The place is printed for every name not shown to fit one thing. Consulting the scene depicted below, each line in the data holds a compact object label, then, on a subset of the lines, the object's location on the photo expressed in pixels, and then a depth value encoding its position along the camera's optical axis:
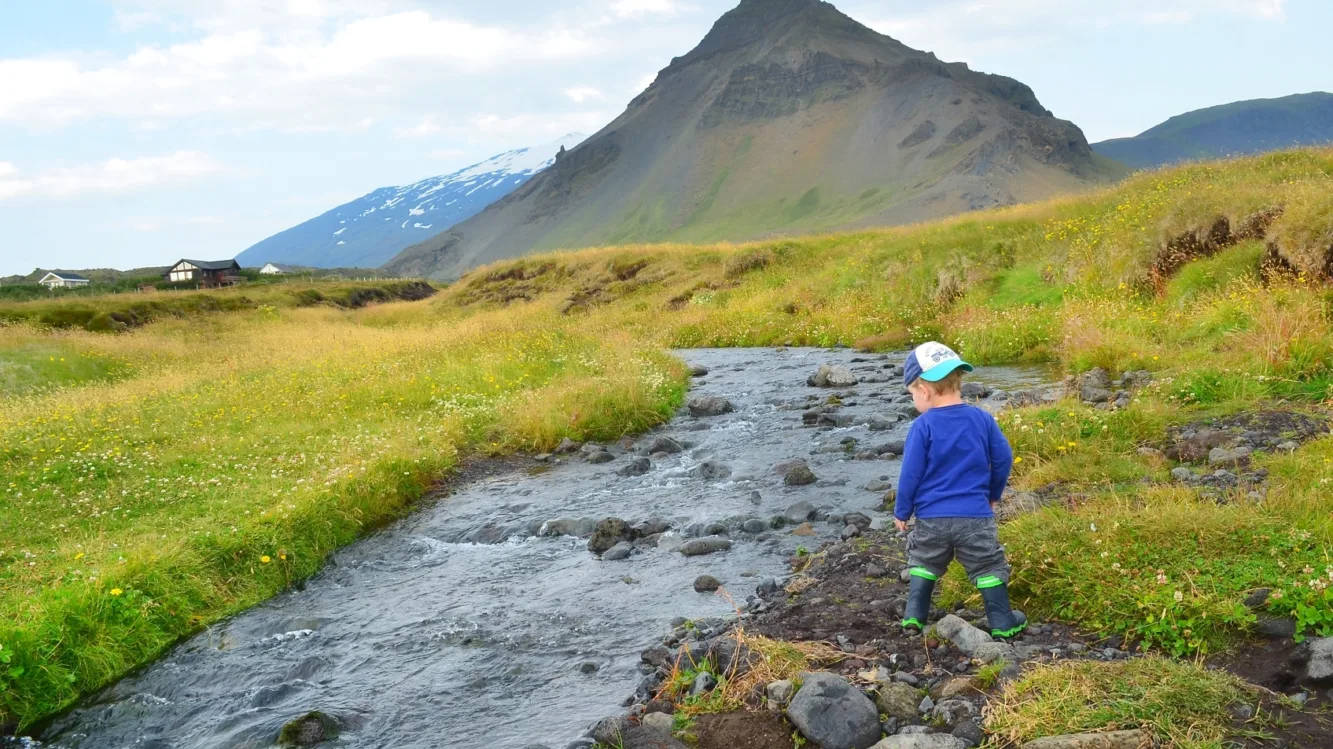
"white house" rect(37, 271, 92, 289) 120.31
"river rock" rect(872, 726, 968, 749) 4.93
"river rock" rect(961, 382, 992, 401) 17.00
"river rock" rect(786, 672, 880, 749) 5.34
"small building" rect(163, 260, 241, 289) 119.23
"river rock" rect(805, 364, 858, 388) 21.08
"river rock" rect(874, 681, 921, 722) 5.50
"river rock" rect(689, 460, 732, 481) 13.71
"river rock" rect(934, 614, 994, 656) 6.17
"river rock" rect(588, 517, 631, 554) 10.69
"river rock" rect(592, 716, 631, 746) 5.87
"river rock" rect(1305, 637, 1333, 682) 5.00
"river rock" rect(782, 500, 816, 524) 10.84
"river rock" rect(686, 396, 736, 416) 19.17
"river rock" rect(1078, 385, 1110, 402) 14.09
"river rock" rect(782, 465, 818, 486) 12.58
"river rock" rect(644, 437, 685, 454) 15.82
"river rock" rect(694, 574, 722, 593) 8.85
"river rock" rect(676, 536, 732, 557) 10.09
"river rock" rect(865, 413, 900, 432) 15.70
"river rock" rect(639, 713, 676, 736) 5.85
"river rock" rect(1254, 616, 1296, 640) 5.57
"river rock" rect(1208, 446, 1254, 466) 9.45
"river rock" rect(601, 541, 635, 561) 10.29
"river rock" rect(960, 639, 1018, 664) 5.87
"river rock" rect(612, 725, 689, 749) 5.62
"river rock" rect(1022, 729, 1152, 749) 4.54
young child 6.59
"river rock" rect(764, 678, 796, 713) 5.82
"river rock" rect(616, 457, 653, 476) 14.48
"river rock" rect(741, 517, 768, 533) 10.62
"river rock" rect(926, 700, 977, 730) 5.26
